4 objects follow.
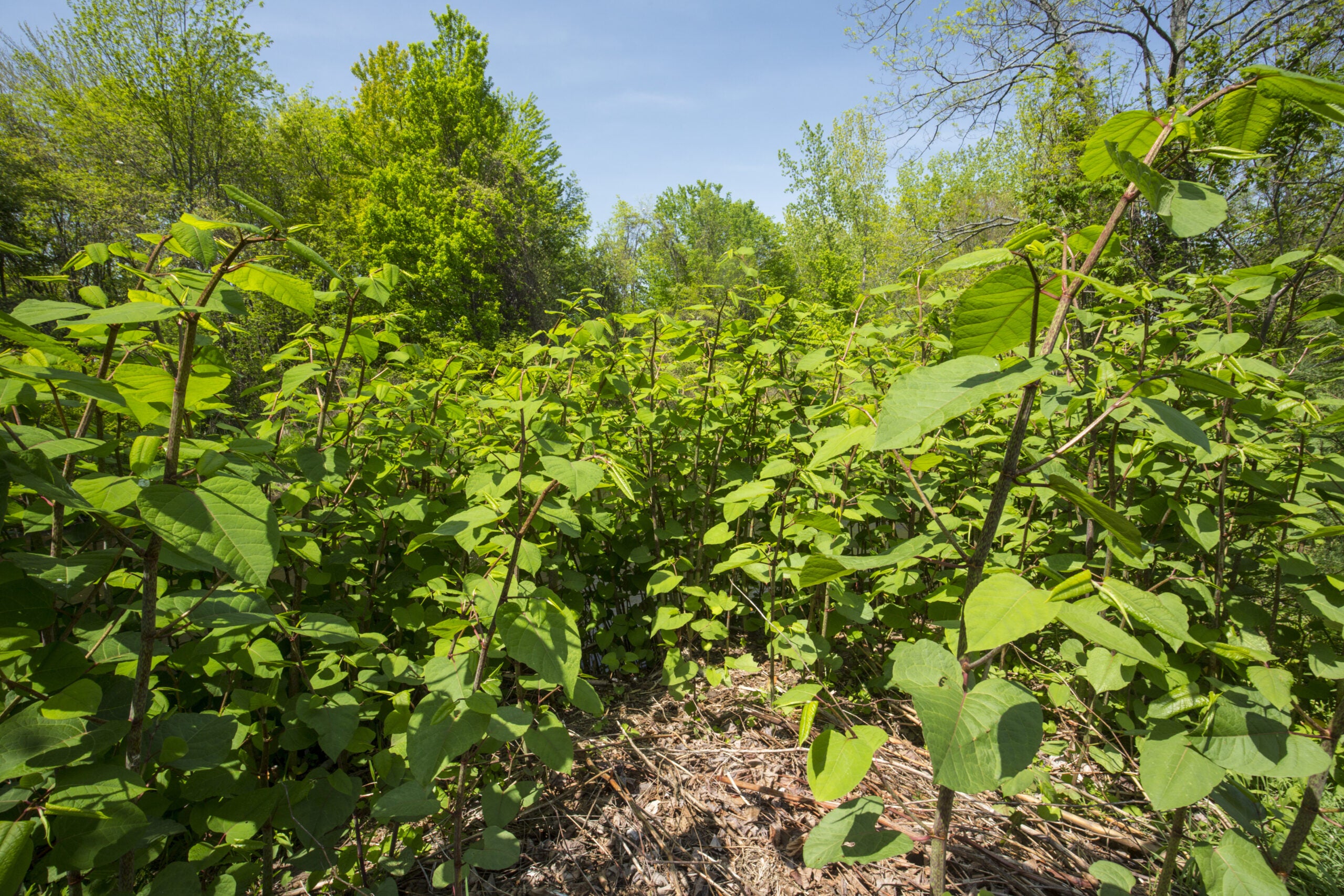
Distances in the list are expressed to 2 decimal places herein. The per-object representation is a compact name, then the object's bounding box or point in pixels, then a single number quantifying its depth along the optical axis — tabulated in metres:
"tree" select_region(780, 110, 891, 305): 26.95
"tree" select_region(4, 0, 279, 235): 15.27
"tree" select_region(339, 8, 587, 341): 19.42
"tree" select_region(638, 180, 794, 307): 32.12
